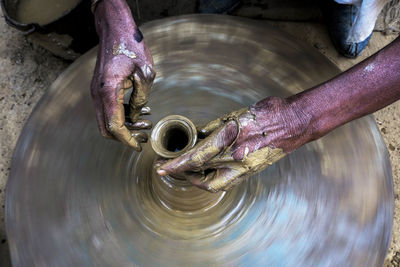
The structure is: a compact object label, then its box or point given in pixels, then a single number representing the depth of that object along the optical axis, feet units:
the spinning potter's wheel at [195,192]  3.99
